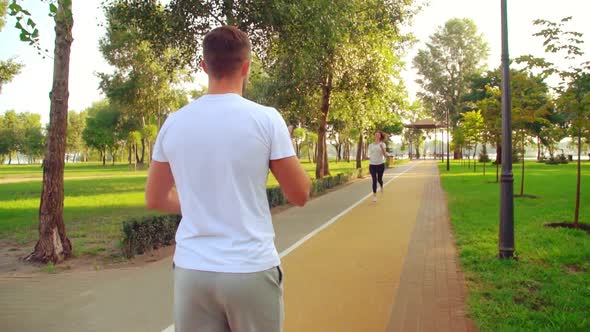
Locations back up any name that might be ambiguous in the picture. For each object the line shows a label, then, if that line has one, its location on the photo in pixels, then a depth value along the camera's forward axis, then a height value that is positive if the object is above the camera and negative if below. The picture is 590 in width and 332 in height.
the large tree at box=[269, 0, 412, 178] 13.12 +3.47
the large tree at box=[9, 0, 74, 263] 7.59 -0.03
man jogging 1.80 -0.13
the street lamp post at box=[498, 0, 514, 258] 6.91 -0.19
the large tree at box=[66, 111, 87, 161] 96.19 +5.54
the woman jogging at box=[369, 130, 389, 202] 14.62 -0.02
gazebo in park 55.66 +3.51
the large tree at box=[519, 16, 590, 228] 8.87 +1.37
